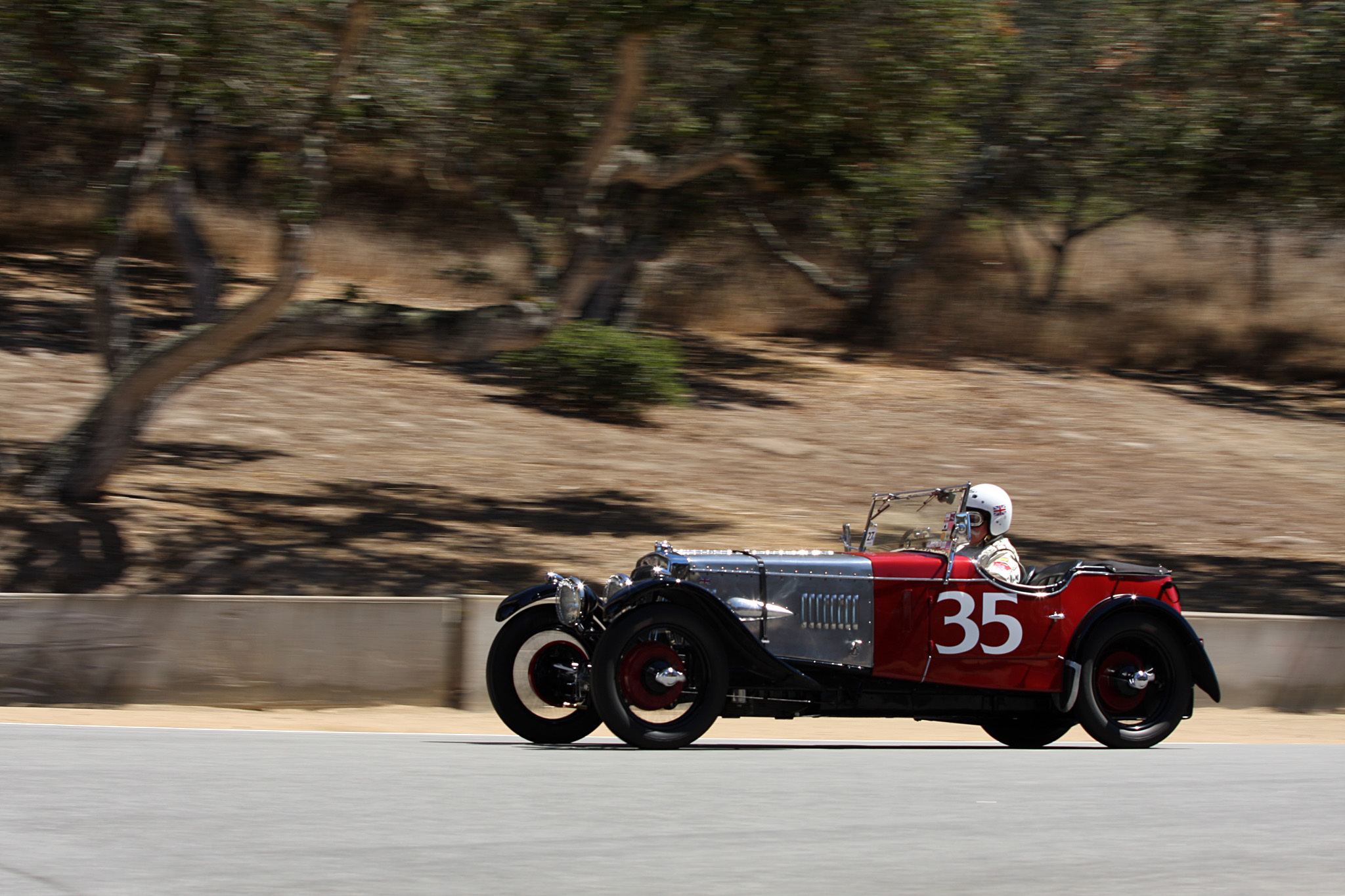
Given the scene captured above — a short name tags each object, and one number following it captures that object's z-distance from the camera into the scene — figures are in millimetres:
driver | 15836
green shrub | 37844
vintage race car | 14305
